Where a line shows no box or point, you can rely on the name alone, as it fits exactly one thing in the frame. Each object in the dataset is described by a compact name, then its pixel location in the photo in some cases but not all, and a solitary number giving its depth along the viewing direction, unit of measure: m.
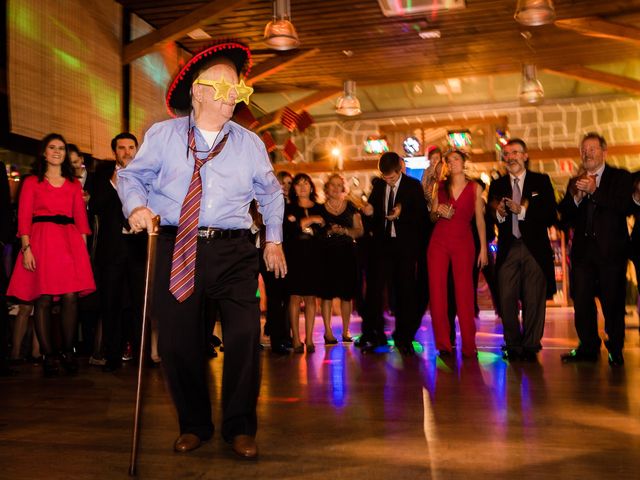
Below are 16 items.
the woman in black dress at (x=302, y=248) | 5.63
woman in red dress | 4.48
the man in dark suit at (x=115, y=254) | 4.80
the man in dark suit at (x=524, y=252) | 4.85
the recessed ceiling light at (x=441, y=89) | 12.88
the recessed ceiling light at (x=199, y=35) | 9.39
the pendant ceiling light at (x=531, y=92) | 10.03
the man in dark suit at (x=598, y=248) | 4.52
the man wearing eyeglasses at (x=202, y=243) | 2.47
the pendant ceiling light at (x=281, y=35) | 7.09
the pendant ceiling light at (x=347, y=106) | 10.27
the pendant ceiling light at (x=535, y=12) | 6.59
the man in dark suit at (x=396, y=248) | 5.35
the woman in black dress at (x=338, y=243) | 5.77
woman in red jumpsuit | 5.13
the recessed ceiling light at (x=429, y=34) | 9.49
